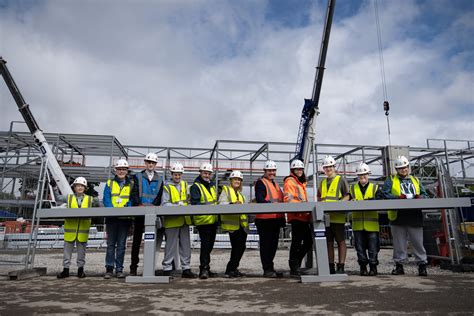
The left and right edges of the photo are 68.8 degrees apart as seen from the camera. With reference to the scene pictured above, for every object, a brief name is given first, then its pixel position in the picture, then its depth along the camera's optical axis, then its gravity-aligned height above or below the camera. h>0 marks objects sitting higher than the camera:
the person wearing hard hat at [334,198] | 5.02 +0.59
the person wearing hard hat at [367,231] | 4.94 +0.10
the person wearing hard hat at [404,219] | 4.94 +0.27
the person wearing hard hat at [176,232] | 5.02 +0.11
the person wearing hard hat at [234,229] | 5.09 +0.15
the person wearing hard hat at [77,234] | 5.14 +0.09
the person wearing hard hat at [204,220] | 4.98 +0.28
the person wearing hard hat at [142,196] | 5.21 +0.65
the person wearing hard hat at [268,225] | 4.97 +0.20
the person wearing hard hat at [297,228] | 4.99 +0.16
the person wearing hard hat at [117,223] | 5.12 +0.25
